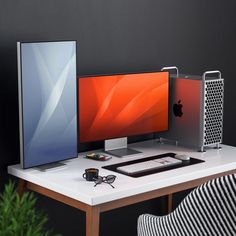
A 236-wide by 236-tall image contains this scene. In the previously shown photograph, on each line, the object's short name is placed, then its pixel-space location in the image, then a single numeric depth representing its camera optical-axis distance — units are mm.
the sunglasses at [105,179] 3907
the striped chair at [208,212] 3179
